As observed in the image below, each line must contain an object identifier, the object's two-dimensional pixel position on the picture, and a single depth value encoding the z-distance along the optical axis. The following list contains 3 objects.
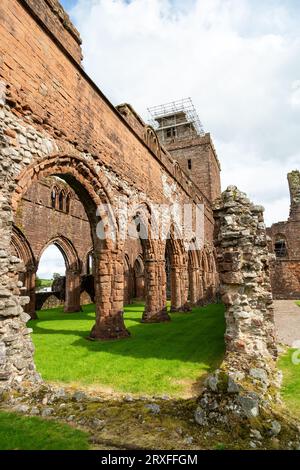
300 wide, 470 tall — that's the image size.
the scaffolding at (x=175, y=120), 37.69
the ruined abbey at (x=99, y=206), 5.07
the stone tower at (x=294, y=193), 28.08
